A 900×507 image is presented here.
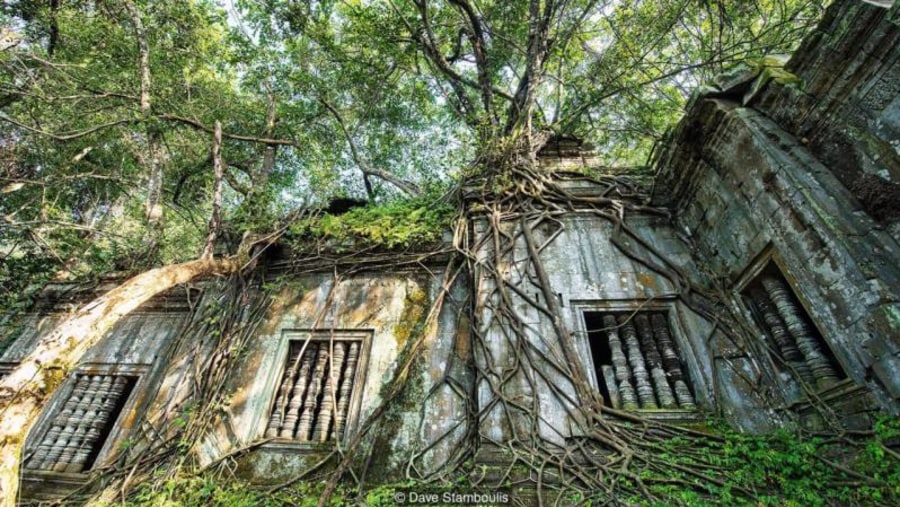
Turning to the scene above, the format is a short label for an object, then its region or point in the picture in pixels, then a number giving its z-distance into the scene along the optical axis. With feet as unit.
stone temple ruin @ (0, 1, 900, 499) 8.96
